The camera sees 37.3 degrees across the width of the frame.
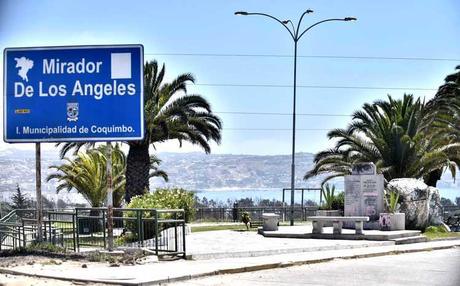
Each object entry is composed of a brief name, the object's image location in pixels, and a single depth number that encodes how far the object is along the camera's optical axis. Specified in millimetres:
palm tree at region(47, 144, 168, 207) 38938
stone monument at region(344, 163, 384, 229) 28141
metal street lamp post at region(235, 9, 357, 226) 33906
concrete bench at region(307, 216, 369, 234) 23734
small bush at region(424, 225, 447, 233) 28891
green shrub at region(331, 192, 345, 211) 33250
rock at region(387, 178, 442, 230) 28766
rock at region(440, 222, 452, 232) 29639
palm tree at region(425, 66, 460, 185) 38938
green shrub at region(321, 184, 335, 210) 33531
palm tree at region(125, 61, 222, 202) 33312
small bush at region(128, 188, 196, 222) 23906
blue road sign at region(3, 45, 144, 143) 16312
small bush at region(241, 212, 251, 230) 31009
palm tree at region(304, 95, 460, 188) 35531
